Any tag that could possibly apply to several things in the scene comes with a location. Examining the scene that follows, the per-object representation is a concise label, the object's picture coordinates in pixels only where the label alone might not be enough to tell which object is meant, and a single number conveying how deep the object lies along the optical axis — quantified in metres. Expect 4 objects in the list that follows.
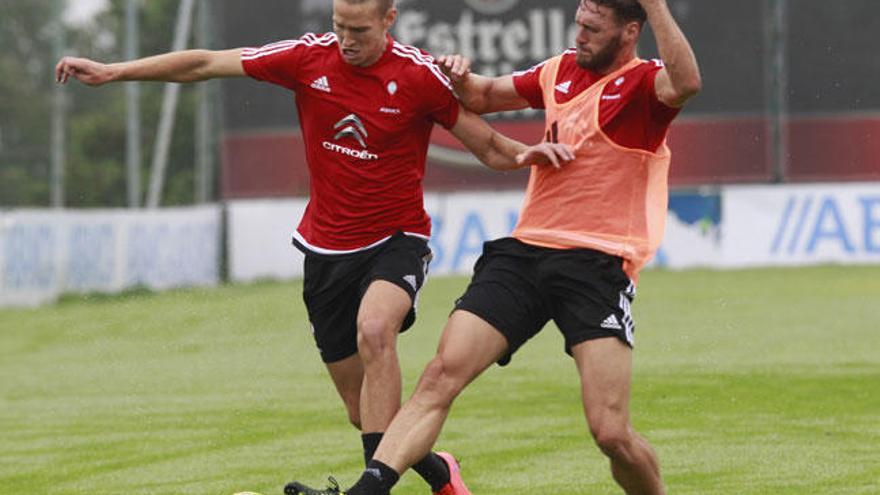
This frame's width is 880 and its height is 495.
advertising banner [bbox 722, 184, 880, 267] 58.22
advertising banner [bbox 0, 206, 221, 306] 53.34
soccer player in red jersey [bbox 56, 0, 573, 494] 16.27
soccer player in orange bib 14.70
